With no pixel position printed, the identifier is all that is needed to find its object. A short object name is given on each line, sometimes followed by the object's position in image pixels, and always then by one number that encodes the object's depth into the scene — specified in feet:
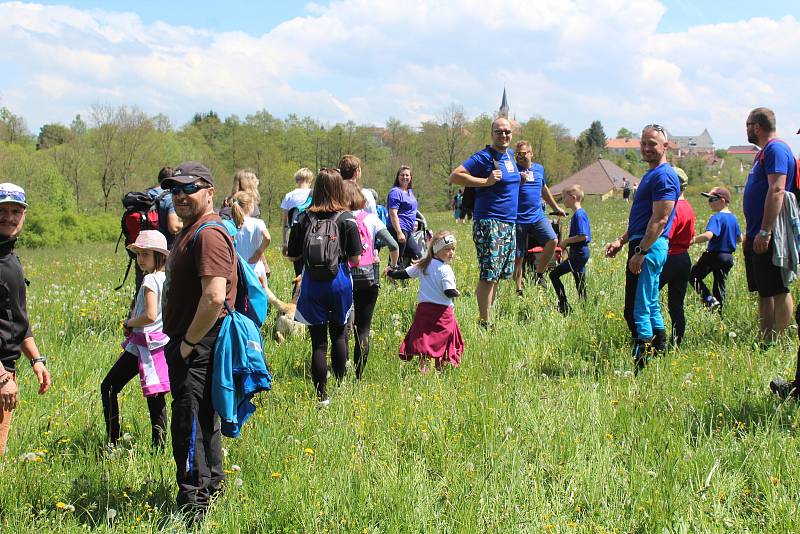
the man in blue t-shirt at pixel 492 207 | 24.73
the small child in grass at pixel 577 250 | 28.71
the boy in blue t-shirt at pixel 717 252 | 27.84
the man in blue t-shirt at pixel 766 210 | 19.69
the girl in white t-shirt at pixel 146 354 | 15.39
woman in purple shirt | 34.06
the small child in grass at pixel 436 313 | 20.52
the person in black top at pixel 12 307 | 12.73
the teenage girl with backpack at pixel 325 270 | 17.84
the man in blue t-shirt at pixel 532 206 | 29.63
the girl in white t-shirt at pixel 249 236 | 24.30
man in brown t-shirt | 11.64
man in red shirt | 20.67
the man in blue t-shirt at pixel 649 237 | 18.31
